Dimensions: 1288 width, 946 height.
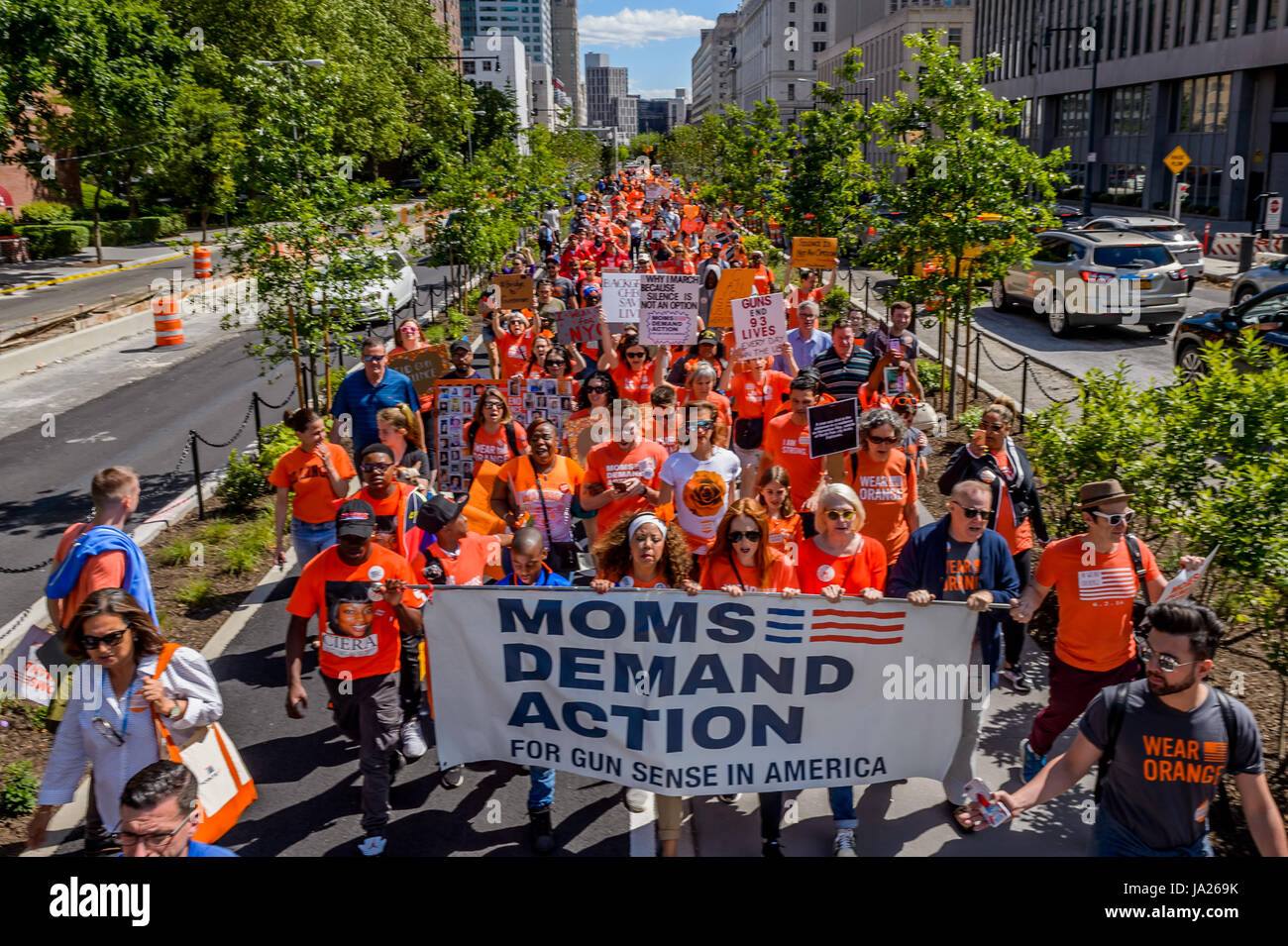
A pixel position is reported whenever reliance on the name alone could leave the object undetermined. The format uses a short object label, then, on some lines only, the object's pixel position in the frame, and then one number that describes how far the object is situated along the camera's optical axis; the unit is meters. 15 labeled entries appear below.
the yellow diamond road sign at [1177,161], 33.25
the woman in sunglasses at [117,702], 4.49
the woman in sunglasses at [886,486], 7.16
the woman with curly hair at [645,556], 5.64
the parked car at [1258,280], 19.25
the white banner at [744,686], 5.20
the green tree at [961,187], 13.96
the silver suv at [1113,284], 20.44
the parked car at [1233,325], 14.14
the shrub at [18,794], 6.02
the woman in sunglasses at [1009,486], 7.00
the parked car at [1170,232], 26.22
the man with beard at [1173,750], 3.90
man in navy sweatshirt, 5.72
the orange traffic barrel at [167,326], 25.33
